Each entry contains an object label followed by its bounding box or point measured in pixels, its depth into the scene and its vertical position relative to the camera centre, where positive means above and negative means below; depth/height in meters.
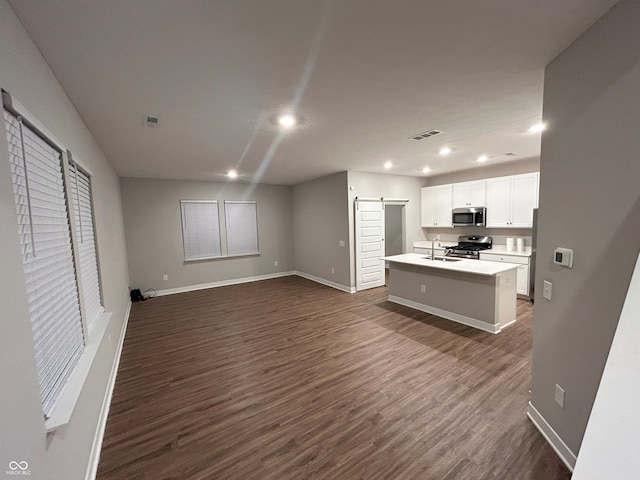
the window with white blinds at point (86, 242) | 2.03 -0.12
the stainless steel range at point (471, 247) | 5.45 -0.64
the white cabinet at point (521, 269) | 4.70 -0.97
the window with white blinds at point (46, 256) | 1.17 -0.14
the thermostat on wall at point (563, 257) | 1.61 -0.27
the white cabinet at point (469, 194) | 5.55 +0.53
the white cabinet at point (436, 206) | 6.24 +0.33
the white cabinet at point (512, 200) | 4.84 +0.33
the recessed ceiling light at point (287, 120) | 2.55 +1.05
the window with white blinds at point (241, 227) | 6.70 -0.08
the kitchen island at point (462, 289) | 3.50 -1.08
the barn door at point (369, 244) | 5.66 -0.53
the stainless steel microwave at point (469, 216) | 5.49 +0.03
